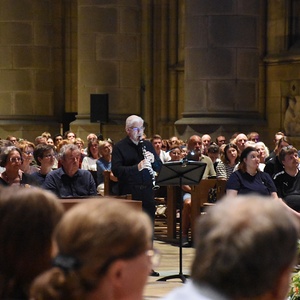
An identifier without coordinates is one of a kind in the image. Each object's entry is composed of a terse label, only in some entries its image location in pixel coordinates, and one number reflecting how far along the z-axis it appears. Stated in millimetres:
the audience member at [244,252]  2576
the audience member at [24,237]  3221
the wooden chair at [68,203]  7860
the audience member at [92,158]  17375
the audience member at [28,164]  13292
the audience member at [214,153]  16766
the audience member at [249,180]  11992
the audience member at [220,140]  18828
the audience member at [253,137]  18131
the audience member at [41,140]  19208
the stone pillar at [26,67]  26484
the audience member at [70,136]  20338
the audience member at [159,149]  17906
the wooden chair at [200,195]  14562
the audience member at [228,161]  14914
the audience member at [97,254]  2760
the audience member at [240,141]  16534
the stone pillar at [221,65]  19625
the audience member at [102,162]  15773
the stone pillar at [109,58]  23781
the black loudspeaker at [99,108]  23500
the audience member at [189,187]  14945
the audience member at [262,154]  14936
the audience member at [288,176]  12422
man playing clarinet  11586
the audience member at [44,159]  11891
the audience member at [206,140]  18620
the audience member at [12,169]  10328
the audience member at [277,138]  16044
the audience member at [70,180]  10688
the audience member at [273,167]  13383
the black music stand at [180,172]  11414
